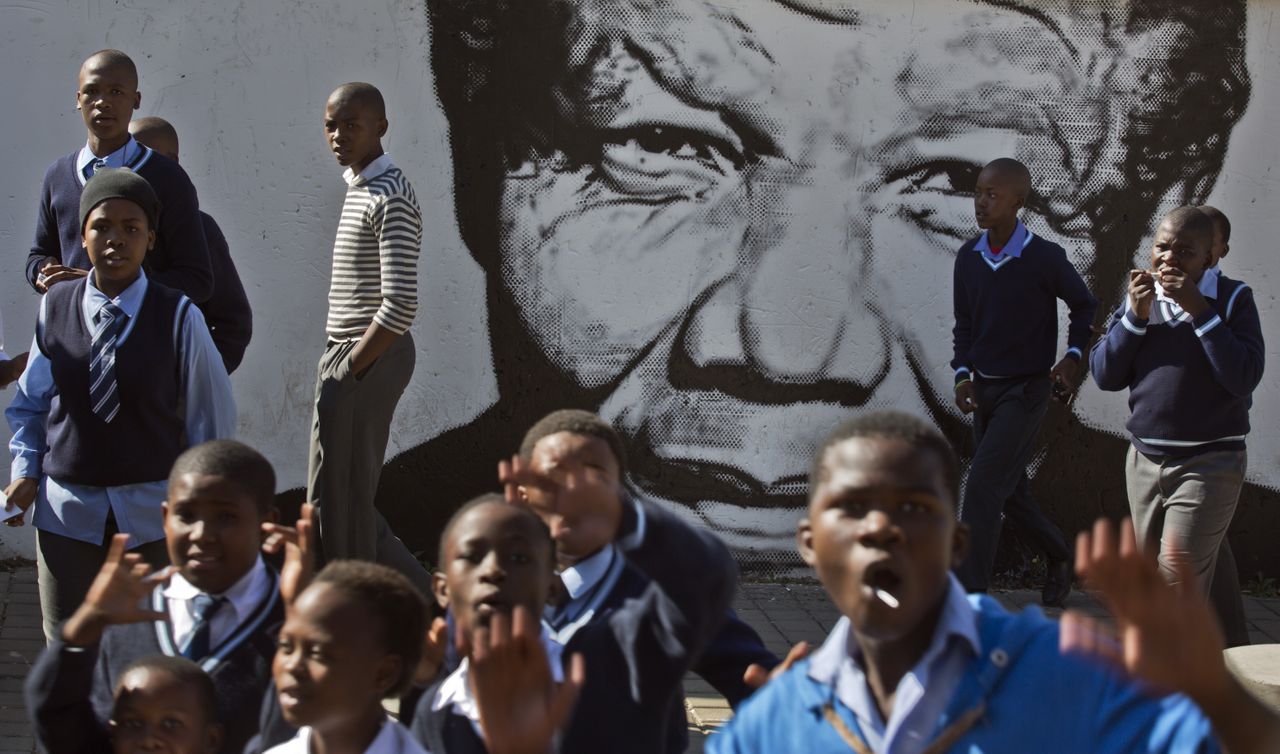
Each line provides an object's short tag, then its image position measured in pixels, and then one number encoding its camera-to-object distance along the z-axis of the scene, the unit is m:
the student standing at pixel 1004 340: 6.12
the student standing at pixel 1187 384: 5.12
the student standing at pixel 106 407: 3.85
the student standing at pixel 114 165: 4.71
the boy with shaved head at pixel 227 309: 5.29
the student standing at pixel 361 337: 5.16
